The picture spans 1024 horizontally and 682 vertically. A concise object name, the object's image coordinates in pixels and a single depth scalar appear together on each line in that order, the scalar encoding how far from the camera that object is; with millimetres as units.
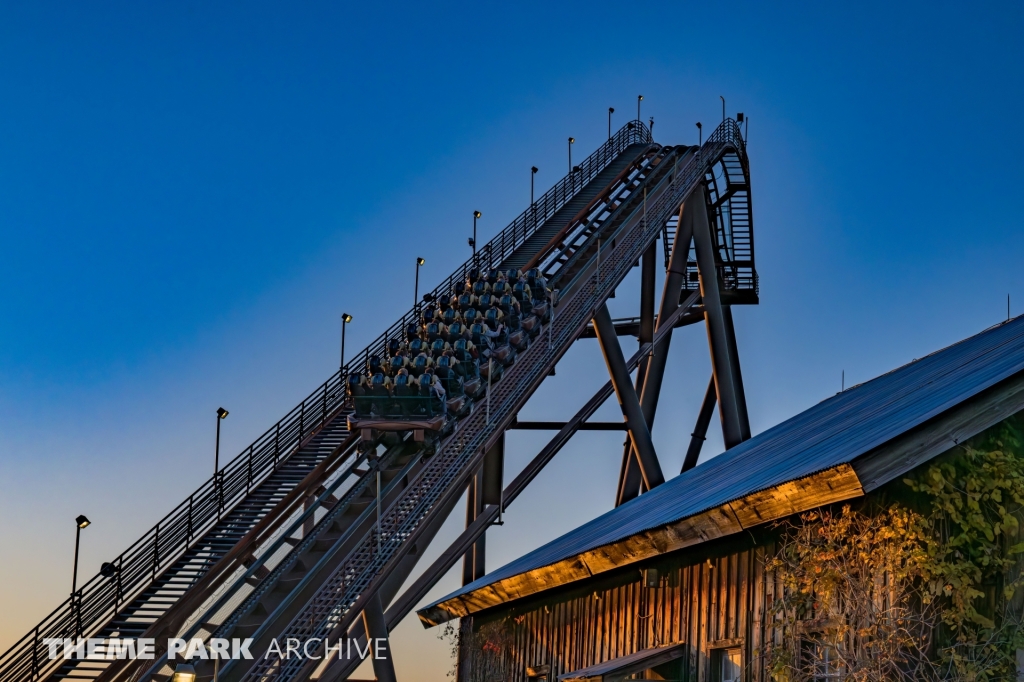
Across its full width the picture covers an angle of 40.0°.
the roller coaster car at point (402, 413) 28453
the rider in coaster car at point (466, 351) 30969
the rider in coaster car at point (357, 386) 29766
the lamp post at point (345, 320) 38734
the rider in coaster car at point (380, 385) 29281
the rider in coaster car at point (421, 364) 30859
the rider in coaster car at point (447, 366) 30047
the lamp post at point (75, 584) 26281
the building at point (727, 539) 12422
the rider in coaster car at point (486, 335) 32250
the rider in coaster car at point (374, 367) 31094
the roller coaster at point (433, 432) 24469
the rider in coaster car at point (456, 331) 33172
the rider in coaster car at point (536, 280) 34438
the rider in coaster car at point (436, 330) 33781
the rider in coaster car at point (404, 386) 29047
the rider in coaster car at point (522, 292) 33781
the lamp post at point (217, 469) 30195
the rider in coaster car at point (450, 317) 34656
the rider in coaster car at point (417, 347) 32750
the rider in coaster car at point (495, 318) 32875
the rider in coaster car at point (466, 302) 35062
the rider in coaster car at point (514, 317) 33000
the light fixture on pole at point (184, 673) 15539
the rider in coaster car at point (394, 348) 33400
